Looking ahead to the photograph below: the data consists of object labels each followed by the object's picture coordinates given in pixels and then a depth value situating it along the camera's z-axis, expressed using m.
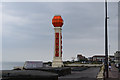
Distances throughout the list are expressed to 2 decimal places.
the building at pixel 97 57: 145.25
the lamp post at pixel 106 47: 21.72
